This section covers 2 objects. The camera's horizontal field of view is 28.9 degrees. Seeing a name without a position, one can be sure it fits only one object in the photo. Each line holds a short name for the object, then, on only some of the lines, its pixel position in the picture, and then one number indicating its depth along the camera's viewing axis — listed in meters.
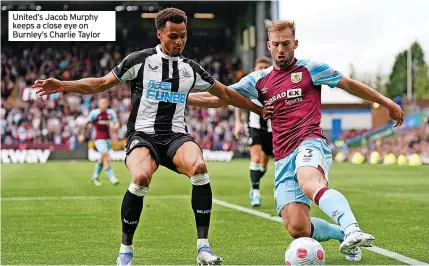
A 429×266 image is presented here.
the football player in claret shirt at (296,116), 7.27
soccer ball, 6.38
